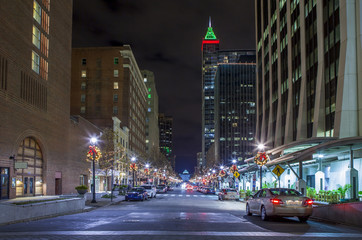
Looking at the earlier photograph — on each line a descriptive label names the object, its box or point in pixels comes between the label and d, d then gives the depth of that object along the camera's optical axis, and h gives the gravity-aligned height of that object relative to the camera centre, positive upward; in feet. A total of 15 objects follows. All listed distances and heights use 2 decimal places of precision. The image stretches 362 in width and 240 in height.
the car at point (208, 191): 251.85 -23.03
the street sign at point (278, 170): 103.04 -4.10
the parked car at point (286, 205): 59.62 -7.48
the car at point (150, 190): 172.31 -15.86
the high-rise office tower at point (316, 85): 120.78 +26.98
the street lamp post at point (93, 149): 118.13 +1.18
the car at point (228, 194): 154.71 -15.45
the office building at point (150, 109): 577.43 +63.67
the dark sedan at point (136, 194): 142.20 -14.43
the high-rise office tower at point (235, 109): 631.15 +69.14
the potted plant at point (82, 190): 118.44 -10.67
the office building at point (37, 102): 114.21 +16.36
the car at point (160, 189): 256.52 -22.36
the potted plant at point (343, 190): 94.09 -8.36
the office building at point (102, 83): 314.14 +54.28
